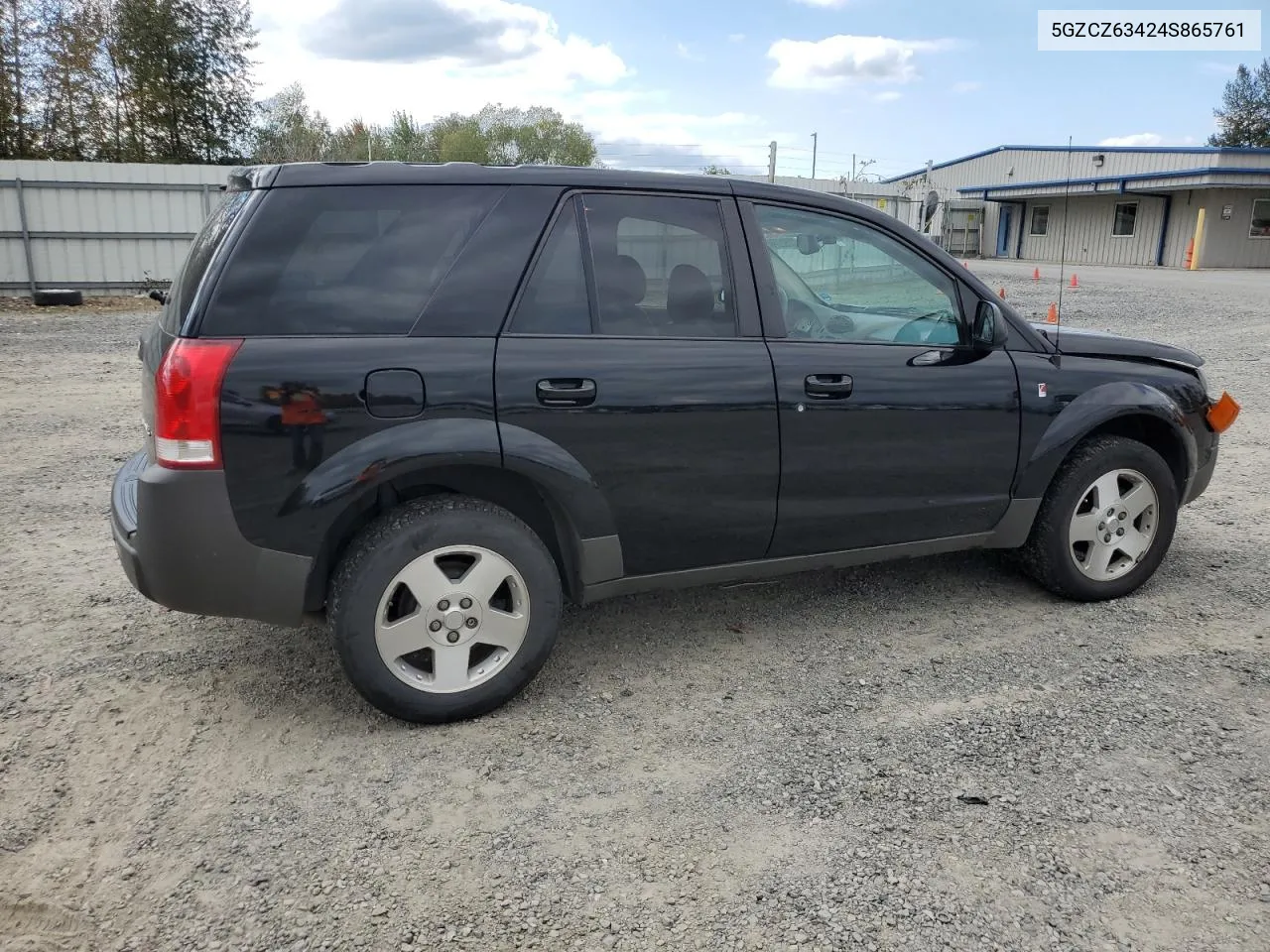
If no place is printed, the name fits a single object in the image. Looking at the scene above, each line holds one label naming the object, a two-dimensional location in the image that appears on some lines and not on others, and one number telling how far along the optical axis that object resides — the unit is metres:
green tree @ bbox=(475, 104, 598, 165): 59.69
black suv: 3.07
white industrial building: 34.88
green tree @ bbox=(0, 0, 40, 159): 23.31
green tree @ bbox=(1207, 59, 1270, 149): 64.88
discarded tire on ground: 16.55
